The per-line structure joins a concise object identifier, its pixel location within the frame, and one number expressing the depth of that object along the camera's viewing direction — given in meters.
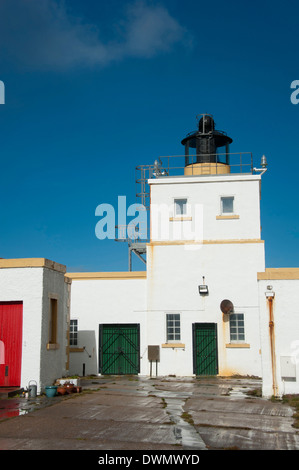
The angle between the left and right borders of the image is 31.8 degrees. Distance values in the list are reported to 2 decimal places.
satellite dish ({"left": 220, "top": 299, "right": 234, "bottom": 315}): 21.02
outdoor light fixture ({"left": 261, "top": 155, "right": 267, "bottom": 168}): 23.17
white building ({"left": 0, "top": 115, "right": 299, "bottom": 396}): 21.27
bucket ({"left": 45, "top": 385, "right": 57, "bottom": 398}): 14.52
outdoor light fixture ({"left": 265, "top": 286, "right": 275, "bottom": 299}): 15.11
